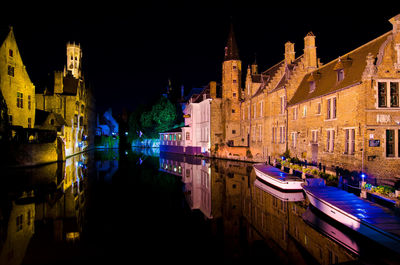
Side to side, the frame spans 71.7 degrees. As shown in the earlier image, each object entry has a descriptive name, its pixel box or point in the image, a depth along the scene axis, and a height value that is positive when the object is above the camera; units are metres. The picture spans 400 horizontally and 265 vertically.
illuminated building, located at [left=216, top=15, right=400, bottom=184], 19.86 +2.80
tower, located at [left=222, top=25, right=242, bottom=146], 48.47 +7.88
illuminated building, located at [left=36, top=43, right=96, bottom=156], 48.41 +6.37
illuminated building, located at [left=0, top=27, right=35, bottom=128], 32.59 +6.76
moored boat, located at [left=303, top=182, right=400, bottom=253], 9.36 -3.01
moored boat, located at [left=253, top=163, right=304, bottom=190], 19.17 -2.84
